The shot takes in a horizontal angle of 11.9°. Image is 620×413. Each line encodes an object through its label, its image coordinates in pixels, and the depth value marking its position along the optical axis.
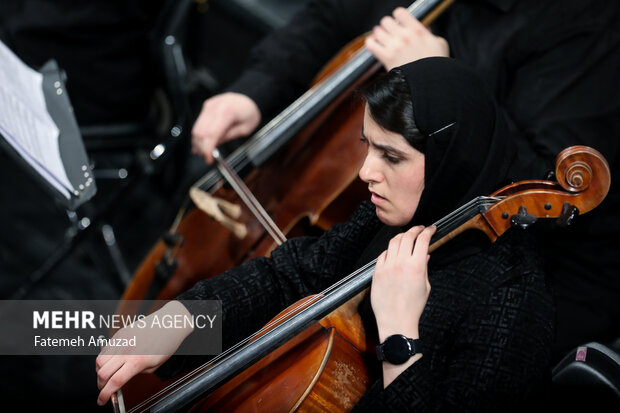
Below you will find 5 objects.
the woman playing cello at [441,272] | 4.18
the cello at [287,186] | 4.54
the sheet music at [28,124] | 4.40
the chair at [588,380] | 4.32
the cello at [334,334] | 4.17
